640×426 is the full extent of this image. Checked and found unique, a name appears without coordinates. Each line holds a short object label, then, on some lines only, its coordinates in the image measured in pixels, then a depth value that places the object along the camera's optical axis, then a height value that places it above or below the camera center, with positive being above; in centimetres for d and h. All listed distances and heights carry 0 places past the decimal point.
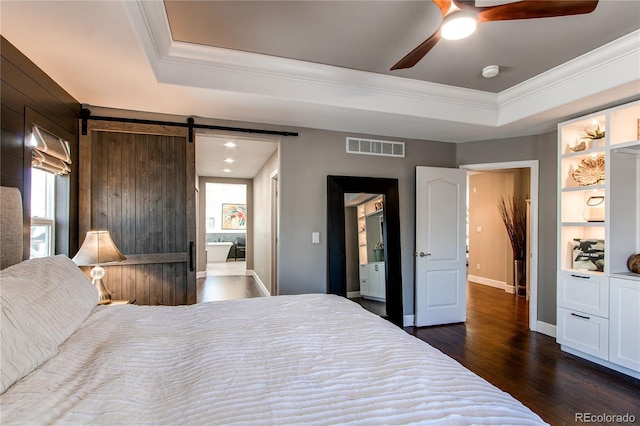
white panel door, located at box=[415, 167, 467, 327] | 395 -42
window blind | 206 +43
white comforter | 89 -59
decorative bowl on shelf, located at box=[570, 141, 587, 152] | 317 +69
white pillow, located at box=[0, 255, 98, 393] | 104 -41
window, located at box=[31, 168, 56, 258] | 226 -1
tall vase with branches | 552 -36
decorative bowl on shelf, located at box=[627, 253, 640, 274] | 279 -45
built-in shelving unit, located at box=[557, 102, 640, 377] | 273 -22
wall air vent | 377 +83
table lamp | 233 -32
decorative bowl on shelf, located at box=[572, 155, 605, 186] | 304 +42
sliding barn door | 291 +9
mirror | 358 -26
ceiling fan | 161 +109
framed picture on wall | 1130 -12
